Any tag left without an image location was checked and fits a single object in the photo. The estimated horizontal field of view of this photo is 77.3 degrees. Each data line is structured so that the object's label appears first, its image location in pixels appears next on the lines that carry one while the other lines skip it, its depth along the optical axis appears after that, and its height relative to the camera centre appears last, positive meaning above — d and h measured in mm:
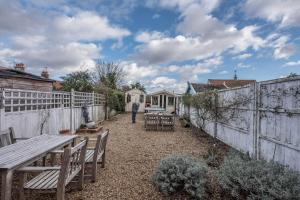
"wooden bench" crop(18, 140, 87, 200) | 2284 -1094
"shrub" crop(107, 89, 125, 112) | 16214 -51
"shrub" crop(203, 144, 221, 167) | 4675 -1521
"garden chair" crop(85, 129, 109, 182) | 3555 -1164
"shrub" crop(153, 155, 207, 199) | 2920 -1254
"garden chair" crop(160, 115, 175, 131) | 10350 -1130
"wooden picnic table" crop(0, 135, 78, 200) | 1983 -738
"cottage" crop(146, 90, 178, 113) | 23672 +84
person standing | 13078 -629
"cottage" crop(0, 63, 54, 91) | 10141 +1261
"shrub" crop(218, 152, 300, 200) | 2326 -1090
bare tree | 27031 +4154
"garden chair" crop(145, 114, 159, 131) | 10477 -1155
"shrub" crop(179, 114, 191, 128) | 12100 -1483
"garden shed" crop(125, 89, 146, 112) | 24578 +330
